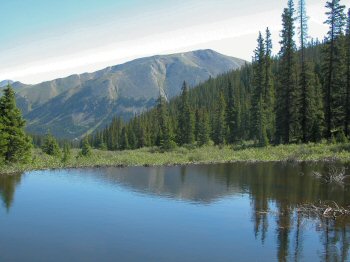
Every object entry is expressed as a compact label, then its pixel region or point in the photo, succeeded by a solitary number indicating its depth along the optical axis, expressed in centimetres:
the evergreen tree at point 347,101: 5041
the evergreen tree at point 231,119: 7762
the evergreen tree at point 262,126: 5541
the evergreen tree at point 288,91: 5457
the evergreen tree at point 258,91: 6550
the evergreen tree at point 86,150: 5656
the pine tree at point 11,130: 4439
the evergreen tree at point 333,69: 5028
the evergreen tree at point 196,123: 8464
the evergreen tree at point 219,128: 7531
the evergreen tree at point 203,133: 7200
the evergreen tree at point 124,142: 10156
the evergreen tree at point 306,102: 5328
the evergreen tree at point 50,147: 6650
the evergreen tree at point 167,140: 6569
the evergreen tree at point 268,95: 6578
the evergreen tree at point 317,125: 5209
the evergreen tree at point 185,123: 7688
